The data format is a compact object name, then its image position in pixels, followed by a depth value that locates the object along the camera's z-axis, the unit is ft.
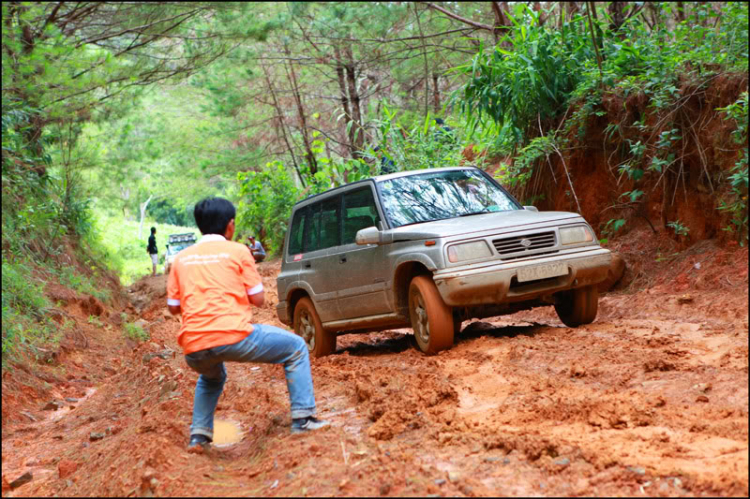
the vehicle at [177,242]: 113.39
